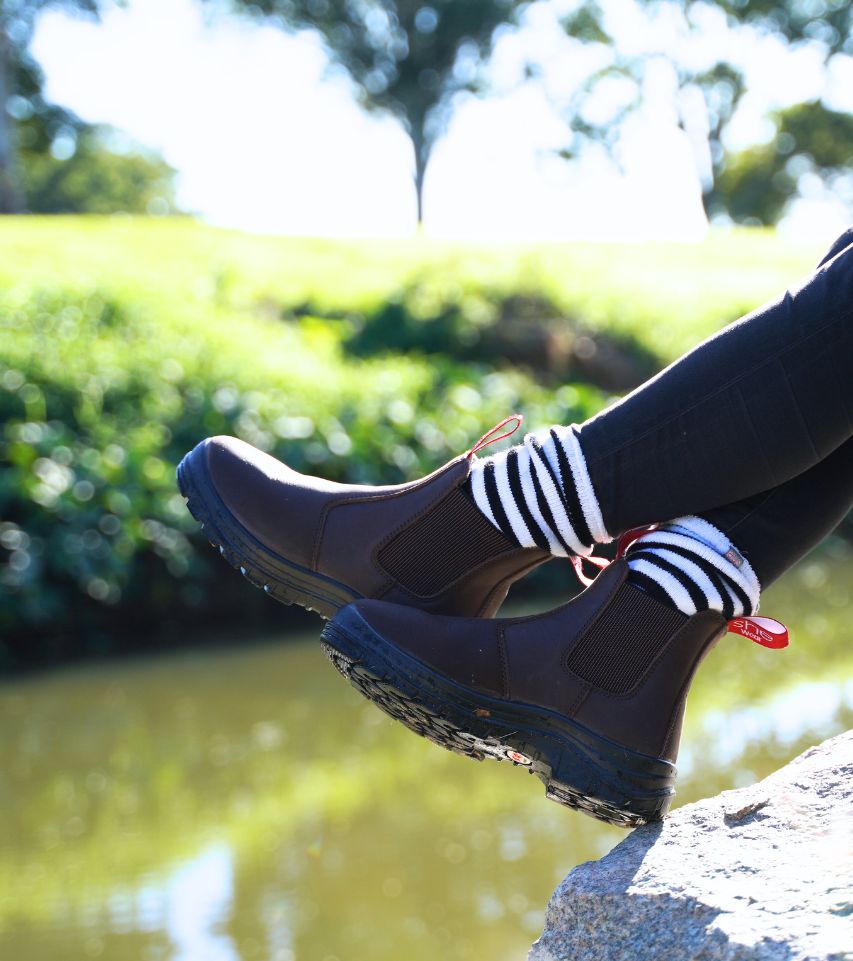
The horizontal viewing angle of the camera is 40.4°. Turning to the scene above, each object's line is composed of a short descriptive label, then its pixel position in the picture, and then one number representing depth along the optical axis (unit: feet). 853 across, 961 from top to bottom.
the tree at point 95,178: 86.79
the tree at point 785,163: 79.92
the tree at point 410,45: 72.84
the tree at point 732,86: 73.67
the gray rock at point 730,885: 3.56
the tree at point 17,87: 39.86
